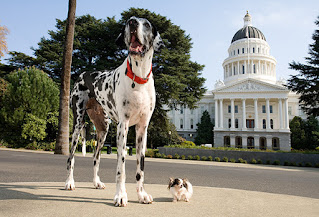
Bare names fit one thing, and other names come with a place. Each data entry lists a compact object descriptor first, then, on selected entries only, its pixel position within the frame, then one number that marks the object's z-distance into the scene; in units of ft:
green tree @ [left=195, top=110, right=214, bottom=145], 239.85
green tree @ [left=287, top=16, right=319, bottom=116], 90.12
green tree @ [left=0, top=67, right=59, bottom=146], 76.02
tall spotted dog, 11.40
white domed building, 231.30
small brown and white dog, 12.88
